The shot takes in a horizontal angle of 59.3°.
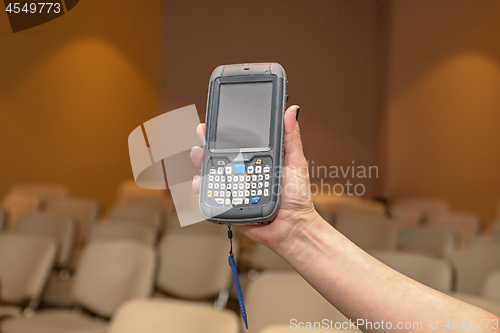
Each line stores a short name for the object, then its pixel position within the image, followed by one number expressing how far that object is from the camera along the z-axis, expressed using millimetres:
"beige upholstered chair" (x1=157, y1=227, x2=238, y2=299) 2318
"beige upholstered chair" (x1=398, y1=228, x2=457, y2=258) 2804
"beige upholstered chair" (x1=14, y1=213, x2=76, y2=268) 3025
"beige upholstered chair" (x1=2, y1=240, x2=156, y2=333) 2098
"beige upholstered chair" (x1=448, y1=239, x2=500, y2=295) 2148
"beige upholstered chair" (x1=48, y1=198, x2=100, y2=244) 3755
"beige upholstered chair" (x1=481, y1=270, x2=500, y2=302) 1615
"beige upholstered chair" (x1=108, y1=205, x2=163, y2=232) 3586
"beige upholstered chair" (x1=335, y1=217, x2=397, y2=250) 2924
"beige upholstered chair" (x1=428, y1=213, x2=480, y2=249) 3420
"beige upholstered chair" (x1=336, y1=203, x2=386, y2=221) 3330
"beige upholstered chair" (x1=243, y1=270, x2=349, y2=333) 1616
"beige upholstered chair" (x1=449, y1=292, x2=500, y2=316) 1337
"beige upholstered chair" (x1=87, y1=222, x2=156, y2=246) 2822
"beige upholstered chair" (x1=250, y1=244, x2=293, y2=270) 2590
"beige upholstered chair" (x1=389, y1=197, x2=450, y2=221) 4609
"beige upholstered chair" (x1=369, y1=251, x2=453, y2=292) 1756
